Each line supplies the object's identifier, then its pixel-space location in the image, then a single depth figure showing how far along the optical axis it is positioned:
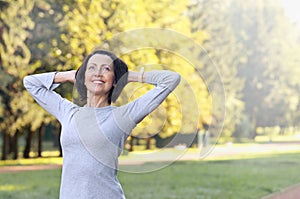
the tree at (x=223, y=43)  24.73
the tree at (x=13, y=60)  15.84
